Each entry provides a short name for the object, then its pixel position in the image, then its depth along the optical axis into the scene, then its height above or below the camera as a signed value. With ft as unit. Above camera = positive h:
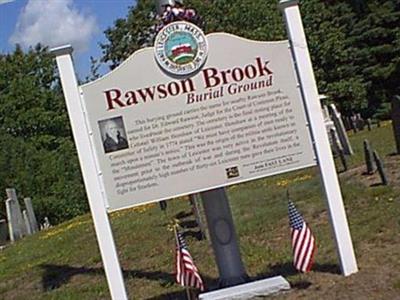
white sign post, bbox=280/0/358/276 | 26.37 -0.54
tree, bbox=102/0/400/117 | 149.79 +15.99
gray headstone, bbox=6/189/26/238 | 80.84 -2.81
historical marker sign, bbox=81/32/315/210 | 25.82 +0.78
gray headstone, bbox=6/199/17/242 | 79.66 -3.25
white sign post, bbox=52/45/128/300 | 25.75 -0.01
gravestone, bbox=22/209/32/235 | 83.35 -3.65
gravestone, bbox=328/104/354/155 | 69.74 -1.70
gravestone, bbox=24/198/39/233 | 85.99 -3.12
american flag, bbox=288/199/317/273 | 25.68 -3.46
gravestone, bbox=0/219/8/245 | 82.94 -3.88
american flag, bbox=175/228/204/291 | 25.46 -3.42
